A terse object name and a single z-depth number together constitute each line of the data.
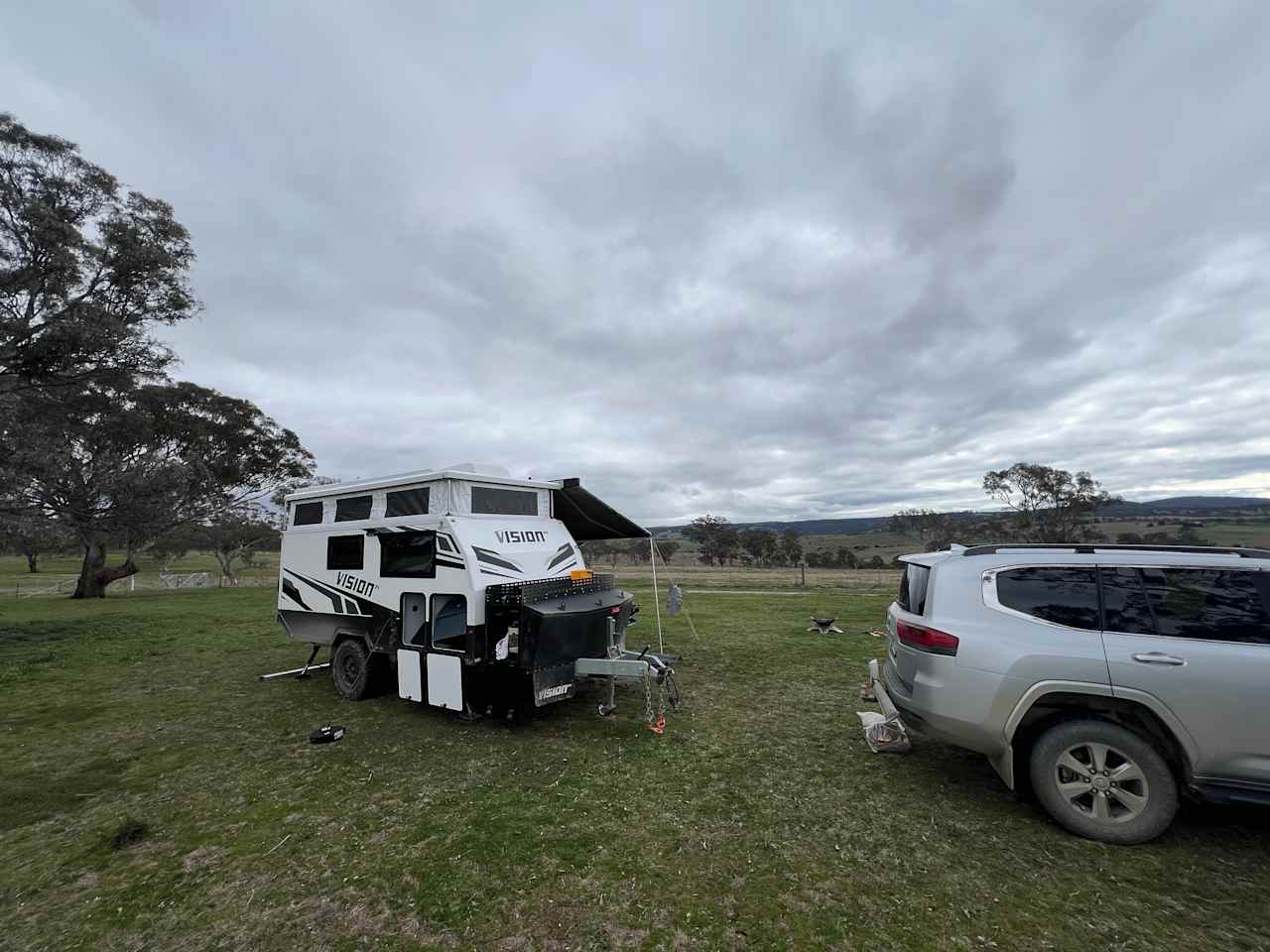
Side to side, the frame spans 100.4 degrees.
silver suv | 3.32
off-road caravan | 5.78
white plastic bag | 5.08
